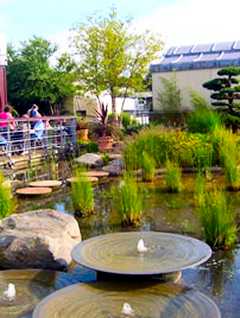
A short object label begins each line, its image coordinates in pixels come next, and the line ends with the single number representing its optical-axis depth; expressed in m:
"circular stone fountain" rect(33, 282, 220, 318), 3.37
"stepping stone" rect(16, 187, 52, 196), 8.22
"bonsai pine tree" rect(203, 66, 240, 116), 15.48
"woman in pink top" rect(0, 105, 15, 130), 10.84
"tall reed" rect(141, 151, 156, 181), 9.37
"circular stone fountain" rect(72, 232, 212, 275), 3.91
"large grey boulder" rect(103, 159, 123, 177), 10.25
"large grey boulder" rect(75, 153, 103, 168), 11.27
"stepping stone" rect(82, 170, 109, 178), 9.80
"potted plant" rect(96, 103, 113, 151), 14.43
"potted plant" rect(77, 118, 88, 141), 15.41
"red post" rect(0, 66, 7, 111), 16.42
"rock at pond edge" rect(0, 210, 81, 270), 4.57
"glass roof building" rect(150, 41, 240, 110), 19.22
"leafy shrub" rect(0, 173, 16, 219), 6.14
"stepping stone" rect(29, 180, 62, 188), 8.81
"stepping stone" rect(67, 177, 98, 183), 9.10
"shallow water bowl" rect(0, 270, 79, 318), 3.65
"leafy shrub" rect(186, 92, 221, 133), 12.18
